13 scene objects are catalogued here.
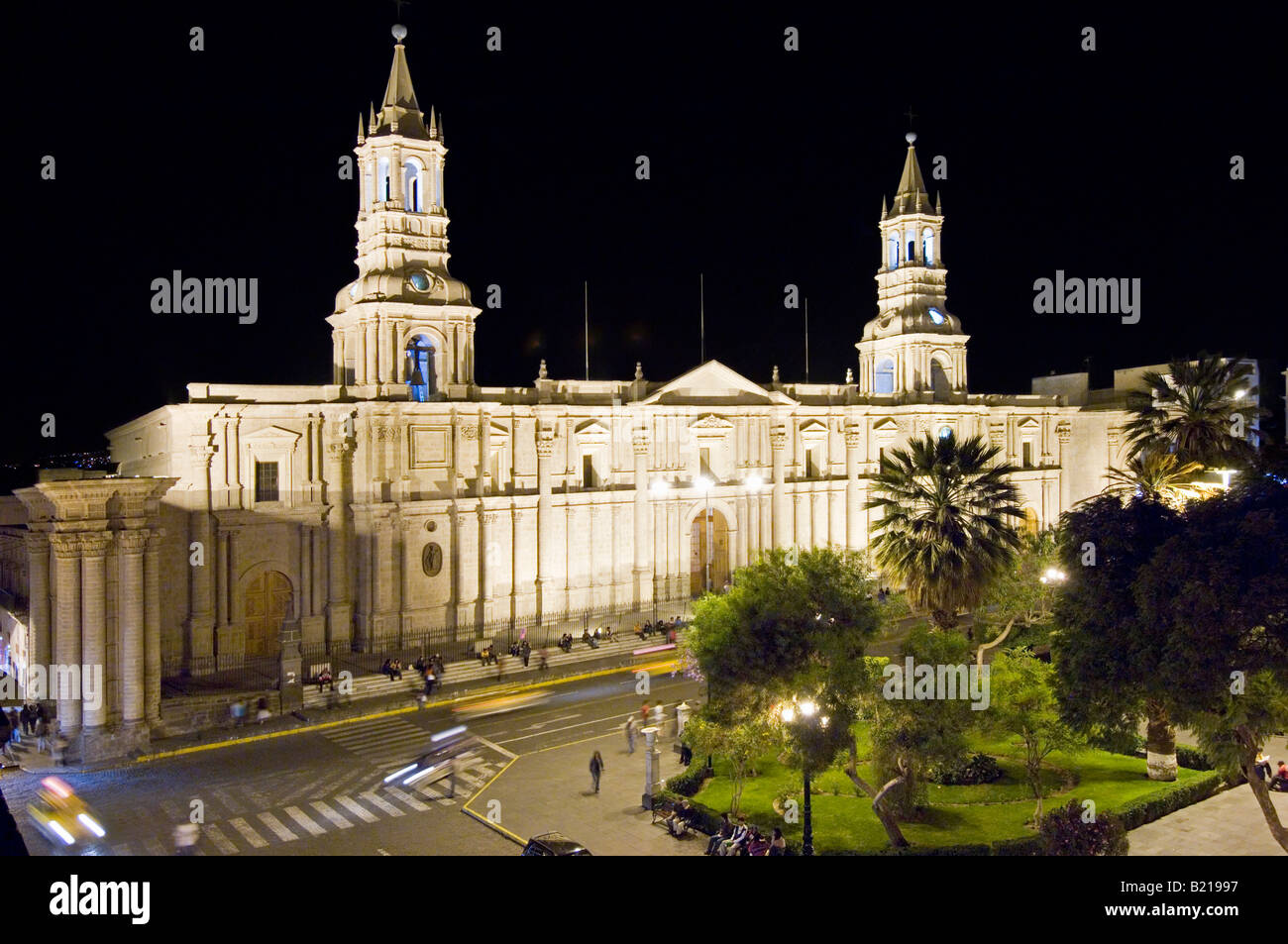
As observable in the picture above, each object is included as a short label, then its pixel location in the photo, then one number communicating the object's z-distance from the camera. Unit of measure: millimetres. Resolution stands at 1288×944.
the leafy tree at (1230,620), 18141
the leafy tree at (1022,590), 31750
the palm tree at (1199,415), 38969
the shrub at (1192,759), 27922
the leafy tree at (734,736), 23438
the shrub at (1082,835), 19312
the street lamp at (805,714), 21203
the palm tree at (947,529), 30281
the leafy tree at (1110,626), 19969
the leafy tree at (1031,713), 23859
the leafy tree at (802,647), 22438
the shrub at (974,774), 27453
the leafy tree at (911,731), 22438
